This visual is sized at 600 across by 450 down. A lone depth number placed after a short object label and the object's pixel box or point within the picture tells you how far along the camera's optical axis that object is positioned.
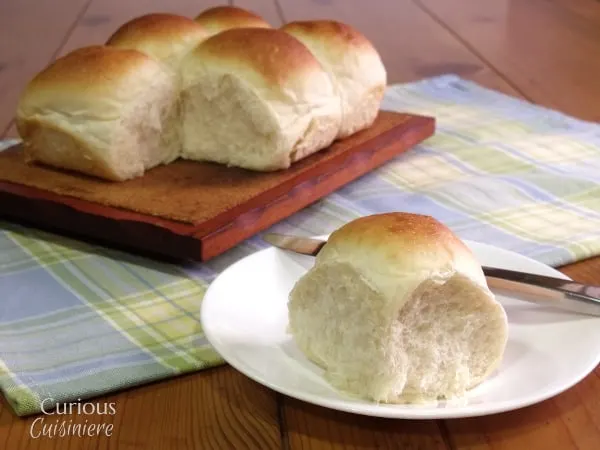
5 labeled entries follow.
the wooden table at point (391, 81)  0.66
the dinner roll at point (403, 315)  0.65
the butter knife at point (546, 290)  0.75
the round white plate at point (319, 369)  0.63
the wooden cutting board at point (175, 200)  0.99
